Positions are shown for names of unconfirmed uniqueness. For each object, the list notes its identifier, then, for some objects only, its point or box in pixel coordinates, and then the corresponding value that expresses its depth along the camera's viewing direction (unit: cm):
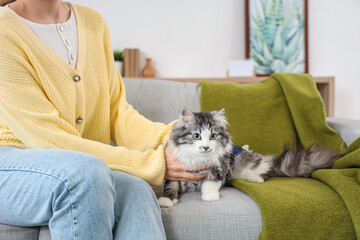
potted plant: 362
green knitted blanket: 140
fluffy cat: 158
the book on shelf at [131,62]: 363
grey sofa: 117
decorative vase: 370
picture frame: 368
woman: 103
